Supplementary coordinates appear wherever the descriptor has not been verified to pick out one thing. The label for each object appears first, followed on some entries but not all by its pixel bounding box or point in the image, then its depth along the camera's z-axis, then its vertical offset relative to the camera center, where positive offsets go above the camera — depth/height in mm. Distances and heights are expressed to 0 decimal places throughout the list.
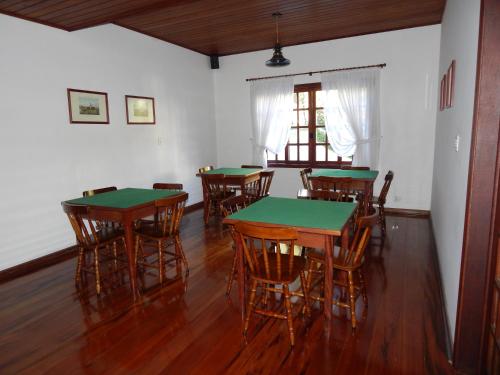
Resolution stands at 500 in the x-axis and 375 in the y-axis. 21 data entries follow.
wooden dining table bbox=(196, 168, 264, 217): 4812 -450
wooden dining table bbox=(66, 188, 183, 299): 2941 -564
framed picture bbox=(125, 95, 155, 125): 4871 +532
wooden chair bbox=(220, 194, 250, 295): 2879 -562
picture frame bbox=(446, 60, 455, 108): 2962 +511
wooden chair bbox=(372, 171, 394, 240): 4258 -773
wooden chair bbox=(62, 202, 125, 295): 2832 -831
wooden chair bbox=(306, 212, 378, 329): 2300 -842
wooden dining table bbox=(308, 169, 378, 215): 4172 -448
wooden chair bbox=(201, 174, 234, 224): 4992 -717
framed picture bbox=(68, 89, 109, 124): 4113 +495
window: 6062 +136
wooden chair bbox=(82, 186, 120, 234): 3594 -502
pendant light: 4477 +1104
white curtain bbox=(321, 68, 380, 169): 5488 +484
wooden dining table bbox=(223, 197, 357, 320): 2242 -537
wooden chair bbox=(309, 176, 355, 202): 4066 -505
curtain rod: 5391 +1217
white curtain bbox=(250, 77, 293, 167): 6184 +543
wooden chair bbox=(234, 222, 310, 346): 2088 -853
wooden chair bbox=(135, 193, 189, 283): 3125 -830
